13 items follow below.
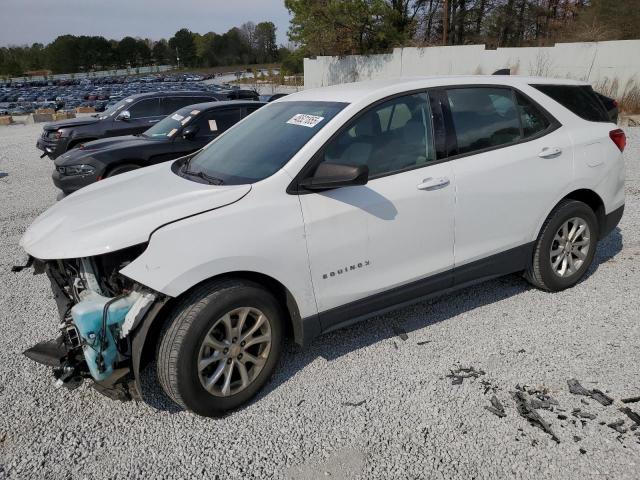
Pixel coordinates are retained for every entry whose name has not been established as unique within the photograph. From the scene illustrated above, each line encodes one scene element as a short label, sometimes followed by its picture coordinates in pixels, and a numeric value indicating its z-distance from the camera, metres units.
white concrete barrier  20.05
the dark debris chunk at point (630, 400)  2.75
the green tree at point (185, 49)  151.24
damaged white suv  2.60
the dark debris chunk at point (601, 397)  2.76
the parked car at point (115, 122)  9.89
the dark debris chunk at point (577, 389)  2.85
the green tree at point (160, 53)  157.62
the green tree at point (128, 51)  152.75
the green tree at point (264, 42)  142.38
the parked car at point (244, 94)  13.88
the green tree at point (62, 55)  139.12
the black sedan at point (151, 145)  6.99
